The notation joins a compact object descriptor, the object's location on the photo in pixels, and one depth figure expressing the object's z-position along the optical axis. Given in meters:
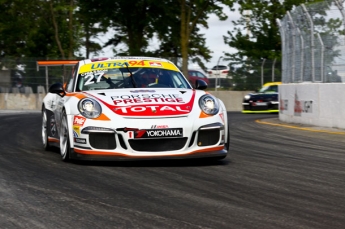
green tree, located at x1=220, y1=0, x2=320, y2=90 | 50.19
